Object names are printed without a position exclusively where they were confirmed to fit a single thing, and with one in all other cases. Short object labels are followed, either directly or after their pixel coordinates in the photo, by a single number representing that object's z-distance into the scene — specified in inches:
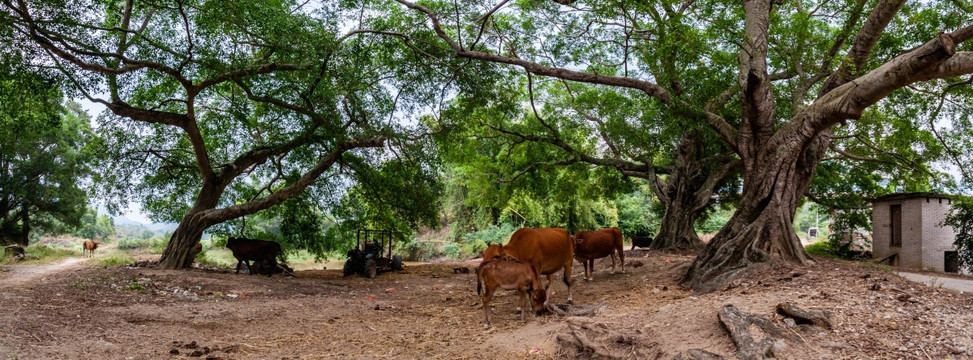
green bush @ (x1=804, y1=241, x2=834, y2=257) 951.3
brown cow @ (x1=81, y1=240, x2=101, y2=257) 1029.8
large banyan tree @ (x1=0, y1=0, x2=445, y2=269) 473.7
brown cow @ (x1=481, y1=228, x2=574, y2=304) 350.9
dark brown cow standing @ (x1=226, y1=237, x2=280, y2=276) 603.8
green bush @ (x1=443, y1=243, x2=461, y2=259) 1218.6
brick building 706.8
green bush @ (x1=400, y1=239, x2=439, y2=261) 1250.6
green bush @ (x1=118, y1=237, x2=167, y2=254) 1407.5
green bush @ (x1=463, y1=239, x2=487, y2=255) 1200.2
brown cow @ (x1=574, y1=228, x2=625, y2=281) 491.2
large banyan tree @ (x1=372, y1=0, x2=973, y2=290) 329.4
